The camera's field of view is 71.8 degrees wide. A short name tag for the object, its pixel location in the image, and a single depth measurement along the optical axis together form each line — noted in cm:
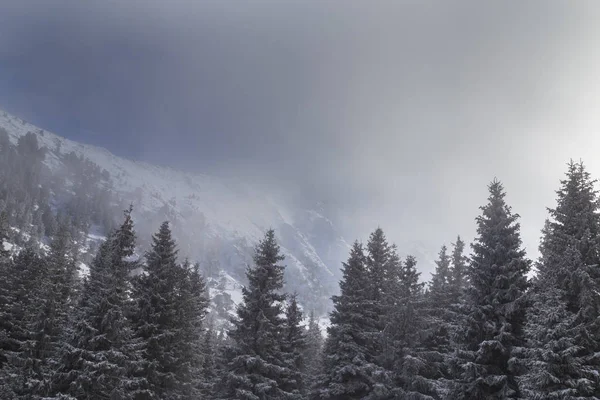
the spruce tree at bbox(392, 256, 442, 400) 2662
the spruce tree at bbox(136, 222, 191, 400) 2588
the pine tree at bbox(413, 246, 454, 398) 2723
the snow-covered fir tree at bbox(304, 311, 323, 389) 5413
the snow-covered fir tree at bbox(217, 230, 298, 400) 2723
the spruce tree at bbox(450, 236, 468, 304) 3272
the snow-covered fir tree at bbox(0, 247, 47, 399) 2488
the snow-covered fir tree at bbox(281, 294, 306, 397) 3234
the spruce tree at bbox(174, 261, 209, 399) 2819
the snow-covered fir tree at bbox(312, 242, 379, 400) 2889
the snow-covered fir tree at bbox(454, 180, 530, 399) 2070
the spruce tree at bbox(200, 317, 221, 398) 4663
